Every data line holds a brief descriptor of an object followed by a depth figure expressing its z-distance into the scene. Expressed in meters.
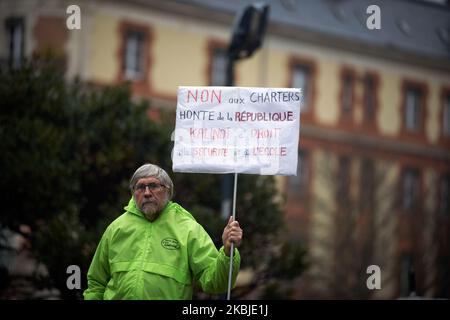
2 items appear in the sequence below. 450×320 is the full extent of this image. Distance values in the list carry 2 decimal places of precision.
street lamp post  25.04
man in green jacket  11.58
